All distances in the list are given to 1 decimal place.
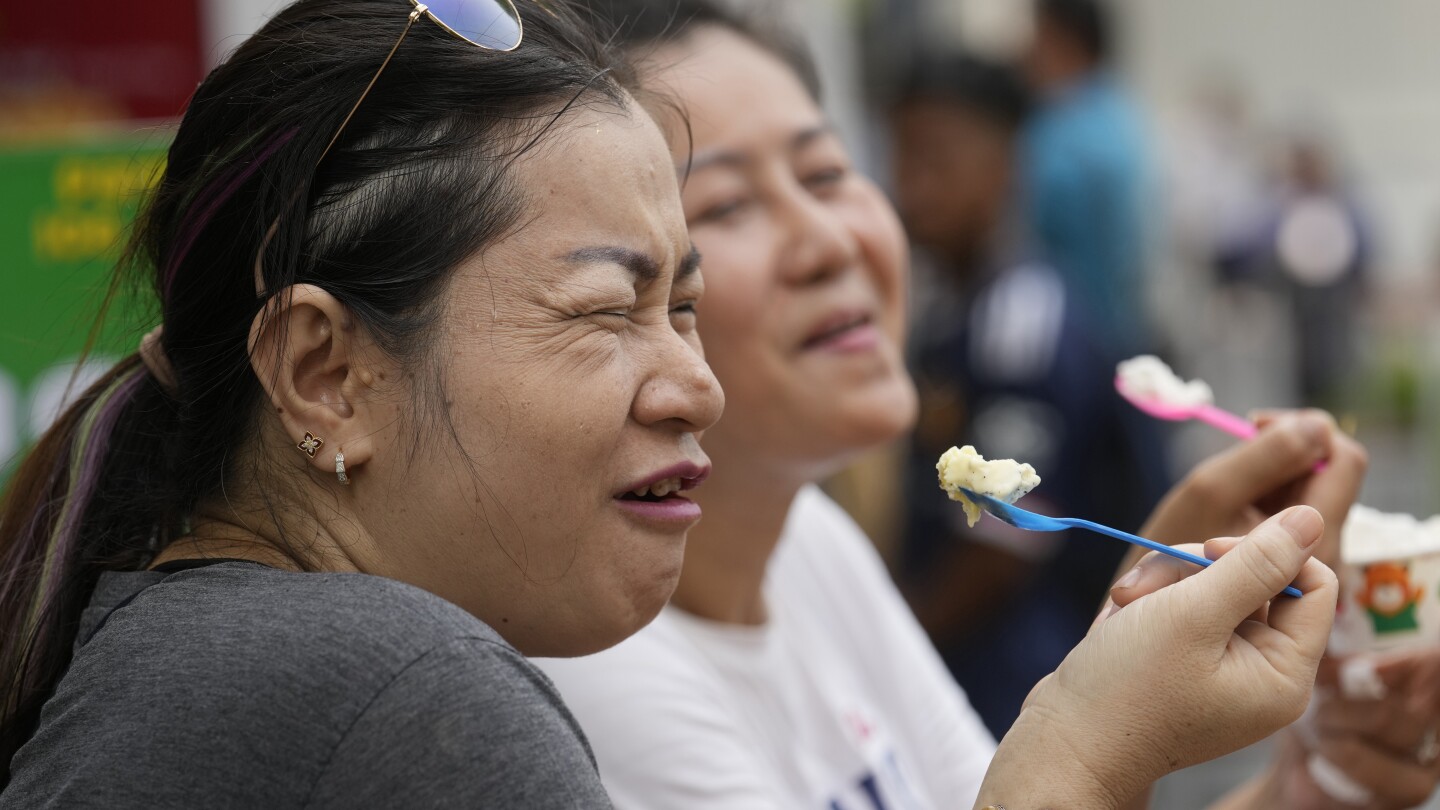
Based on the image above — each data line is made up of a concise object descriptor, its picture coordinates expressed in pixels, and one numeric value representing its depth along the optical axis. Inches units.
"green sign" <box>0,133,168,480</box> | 122.9
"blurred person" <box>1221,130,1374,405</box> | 404.8
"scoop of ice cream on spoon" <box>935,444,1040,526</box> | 50.9
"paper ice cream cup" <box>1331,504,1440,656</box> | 63.5
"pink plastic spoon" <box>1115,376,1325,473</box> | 66.8
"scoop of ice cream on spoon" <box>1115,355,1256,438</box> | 67.2
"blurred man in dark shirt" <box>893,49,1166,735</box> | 142.3
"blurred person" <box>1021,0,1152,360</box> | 191.3
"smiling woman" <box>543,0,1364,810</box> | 64.1
